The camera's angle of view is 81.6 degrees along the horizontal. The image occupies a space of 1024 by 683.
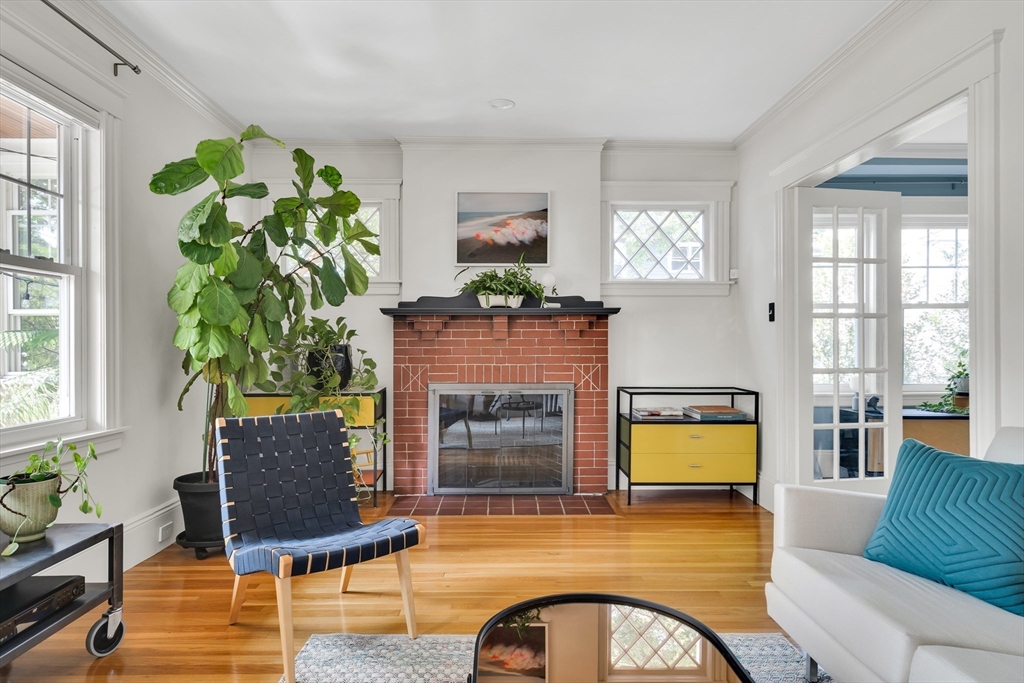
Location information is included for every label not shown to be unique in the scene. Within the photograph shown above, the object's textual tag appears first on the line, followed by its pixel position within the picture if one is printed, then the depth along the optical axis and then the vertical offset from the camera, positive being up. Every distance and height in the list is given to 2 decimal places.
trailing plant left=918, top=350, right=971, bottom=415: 4.30 -0.41
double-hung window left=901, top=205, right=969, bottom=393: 4.64 +0.33
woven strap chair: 1.98 -0.66
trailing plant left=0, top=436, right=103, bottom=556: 1.87 -0.43
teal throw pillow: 1.56 -0.53
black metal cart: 1.71 -0.82
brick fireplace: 4.30 -0.17
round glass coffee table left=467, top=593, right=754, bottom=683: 1.38 -0.75
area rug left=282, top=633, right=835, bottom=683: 1.94 -1.09
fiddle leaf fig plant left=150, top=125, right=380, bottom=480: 2.58 +0.33
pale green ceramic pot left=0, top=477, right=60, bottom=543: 1.85 -0.52
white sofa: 1.34 -0.69
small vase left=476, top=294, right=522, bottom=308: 4.14 +0.28
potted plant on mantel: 4.14 +0.37
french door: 3.56 +0.02
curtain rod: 2.36 +1.33
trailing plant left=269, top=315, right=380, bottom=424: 3.60 -0.19
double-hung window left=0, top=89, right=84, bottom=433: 2.34 +0.32
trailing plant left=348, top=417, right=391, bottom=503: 3.97 -0.69
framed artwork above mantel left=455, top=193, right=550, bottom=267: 4.34 +0.82
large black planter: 3.00 -0.87
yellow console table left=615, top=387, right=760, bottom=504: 4.08 -0.76
